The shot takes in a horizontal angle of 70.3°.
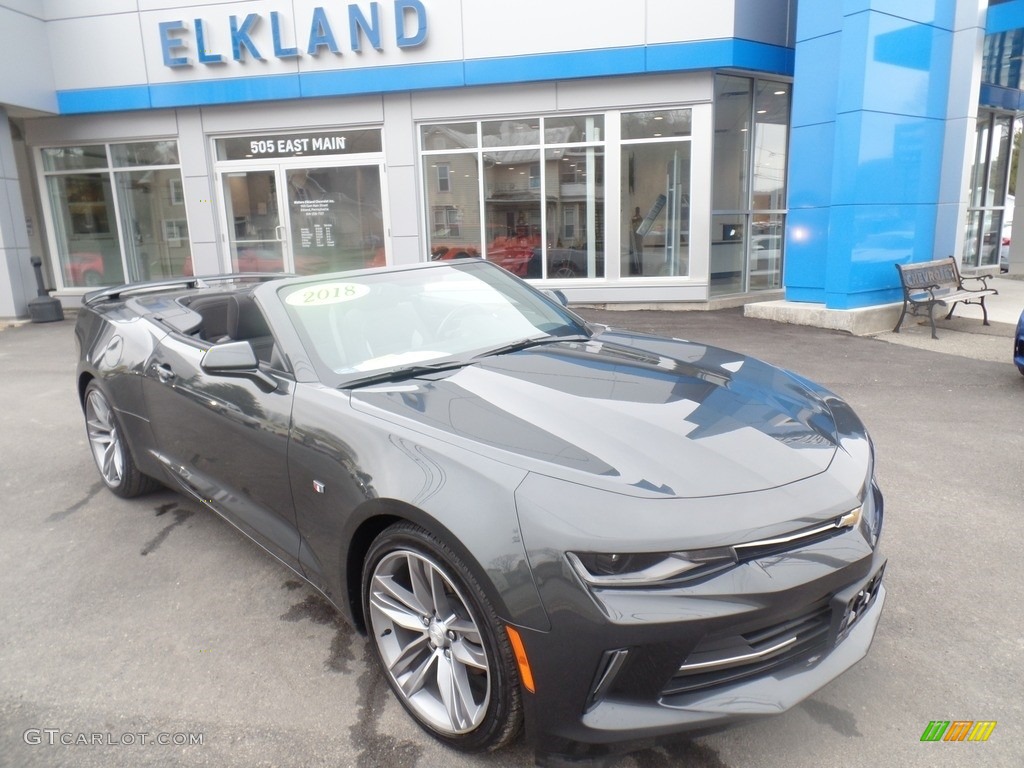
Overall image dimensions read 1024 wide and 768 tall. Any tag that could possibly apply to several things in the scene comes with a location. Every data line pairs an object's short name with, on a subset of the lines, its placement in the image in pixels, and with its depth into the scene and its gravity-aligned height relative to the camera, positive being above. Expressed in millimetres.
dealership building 10445 +1254
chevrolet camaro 1938 -865
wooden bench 9617 -1146
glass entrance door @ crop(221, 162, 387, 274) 13086 +40
